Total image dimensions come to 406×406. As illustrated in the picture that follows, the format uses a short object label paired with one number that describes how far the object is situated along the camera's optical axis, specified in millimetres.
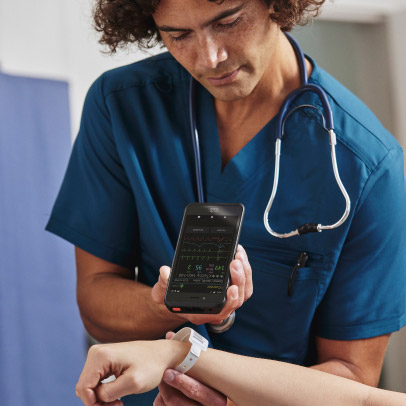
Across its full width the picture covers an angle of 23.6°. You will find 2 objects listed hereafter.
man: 1297
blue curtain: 2040
